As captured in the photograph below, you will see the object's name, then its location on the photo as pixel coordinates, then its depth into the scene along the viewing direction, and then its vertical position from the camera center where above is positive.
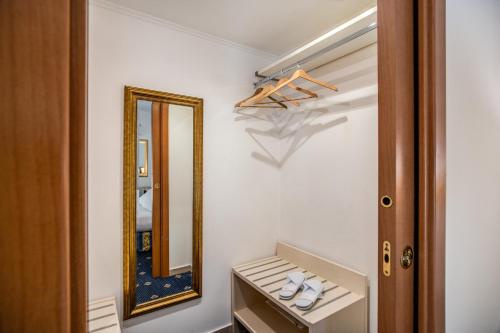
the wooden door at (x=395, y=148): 0.75 +0.06
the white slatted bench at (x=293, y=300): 1.38 -0.82
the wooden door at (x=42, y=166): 0.30 +0.00
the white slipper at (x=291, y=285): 1.50 -0.78
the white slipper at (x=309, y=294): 1.38 -0.79
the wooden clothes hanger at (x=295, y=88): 1.60 +0.55
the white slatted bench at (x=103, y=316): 1.25 -0.83
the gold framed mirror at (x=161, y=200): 1.56 -0.23
